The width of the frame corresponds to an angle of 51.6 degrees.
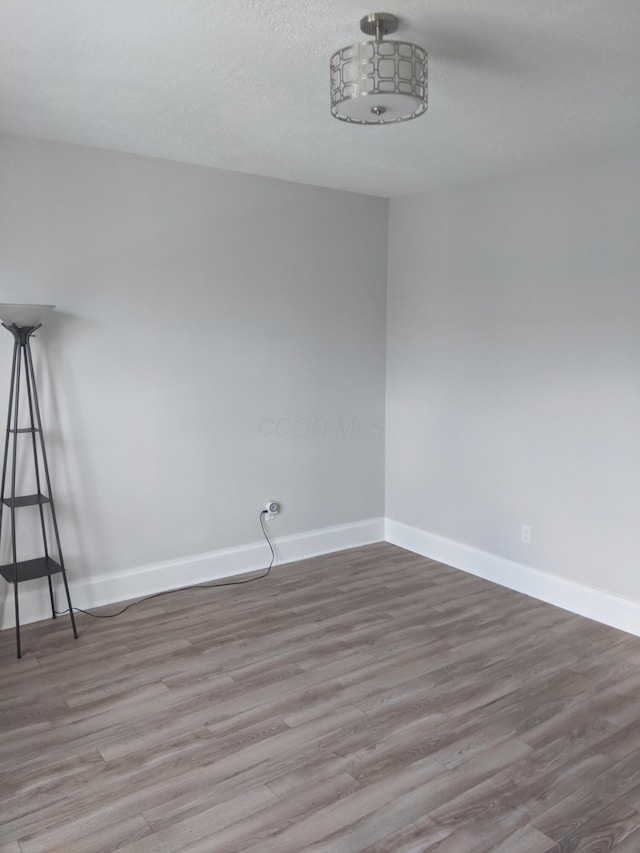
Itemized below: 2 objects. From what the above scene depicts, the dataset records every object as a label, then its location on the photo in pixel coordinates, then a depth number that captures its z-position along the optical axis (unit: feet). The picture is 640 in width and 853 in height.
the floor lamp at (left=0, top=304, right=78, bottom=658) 10.32
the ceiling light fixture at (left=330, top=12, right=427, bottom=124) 6.83
